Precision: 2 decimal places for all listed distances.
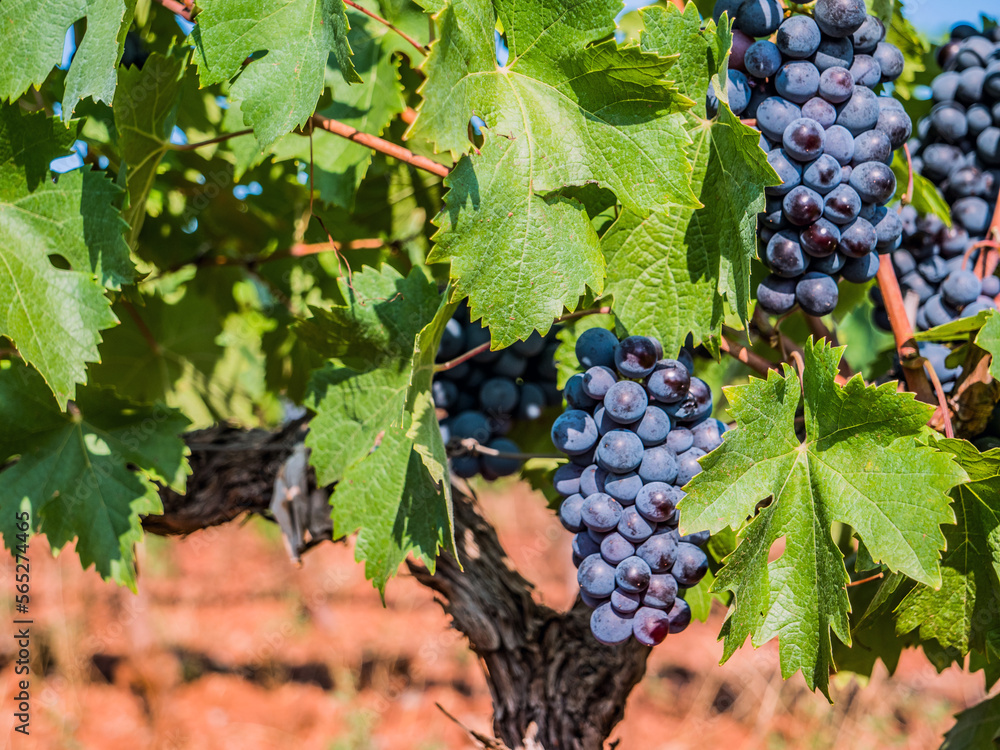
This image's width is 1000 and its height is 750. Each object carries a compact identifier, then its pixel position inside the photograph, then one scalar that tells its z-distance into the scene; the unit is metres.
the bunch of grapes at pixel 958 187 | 1.20
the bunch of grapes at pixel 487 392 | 1.24
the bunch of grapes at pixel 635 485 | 1.10
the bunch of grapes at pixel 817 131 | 1.10
